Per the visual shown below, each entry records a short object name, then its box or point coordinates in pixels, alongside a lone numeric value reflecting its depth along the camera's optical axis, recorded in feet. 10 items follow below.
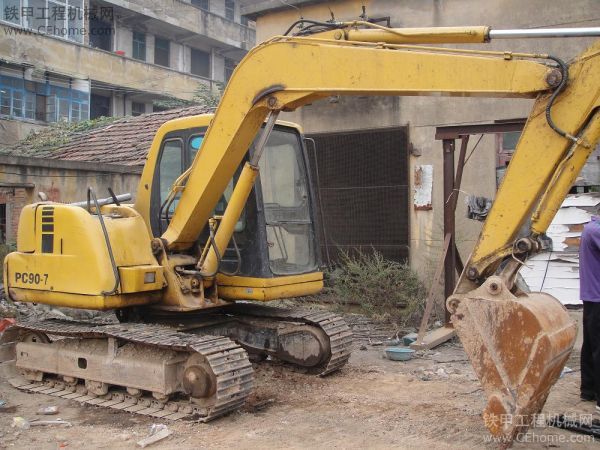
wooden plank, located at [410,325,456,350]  26.20
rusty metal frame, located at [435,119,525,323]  27.48
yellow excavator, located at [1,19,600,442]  13.33
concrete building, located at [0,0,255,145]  82.23
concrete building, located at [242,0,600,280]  31.65
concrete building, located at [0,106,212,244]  40.01
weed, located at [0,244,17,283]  36.94
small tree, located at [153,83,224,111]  87.35
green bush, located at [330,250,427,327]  31.68
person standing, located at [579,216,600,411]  17.83
